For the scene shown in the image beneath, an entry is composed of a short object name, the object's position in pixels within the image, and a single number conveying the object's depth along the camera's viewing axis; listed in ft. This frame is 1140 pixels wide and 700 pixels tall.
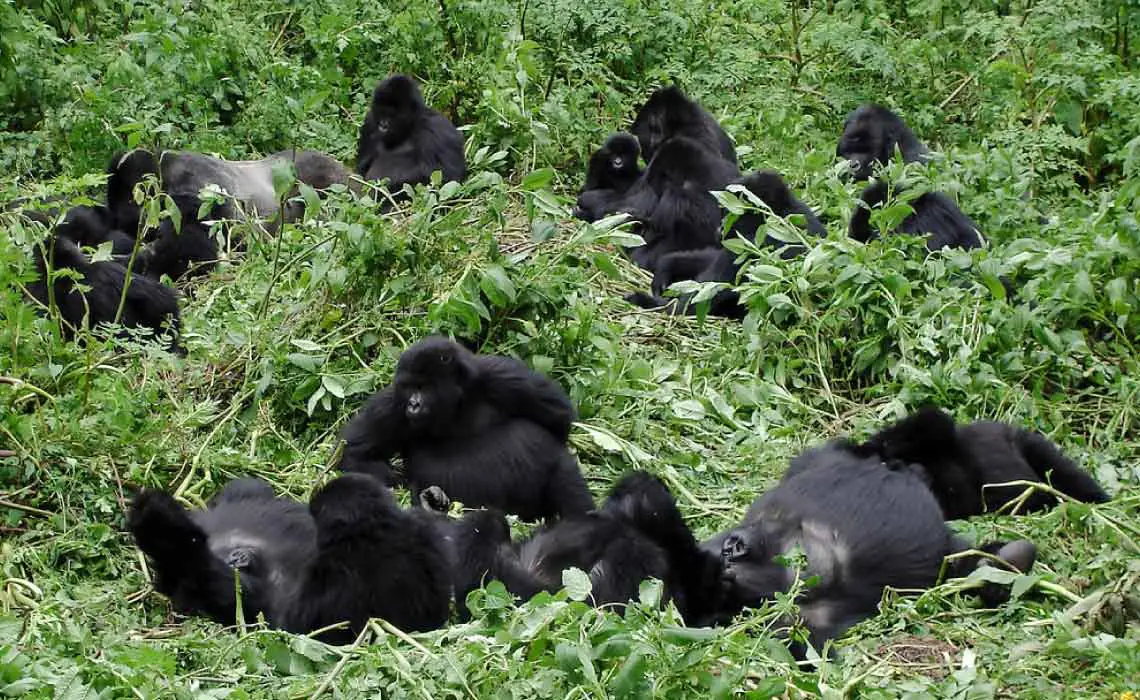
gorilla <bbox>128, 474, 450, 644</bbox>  28.86
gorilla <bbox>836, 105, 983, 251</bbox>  49.90
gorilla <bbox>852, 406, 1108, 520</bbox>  35.53
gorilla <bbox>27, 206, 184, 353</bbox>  46.44
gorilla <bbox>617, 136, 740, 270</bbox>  57.77
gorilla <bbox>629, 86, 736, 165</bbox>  62.03
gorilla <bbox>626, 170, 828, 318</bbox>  51.31
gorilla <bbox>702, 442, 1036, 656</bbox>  31.01
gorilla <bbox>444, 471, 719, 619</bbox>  30.09
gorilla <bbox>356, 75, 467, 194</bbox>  63.10
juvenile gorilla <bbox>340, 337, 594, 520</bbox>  36.94
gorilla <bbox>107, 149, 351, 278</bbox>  55.36
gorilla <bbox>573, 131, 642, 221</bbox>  62.08
